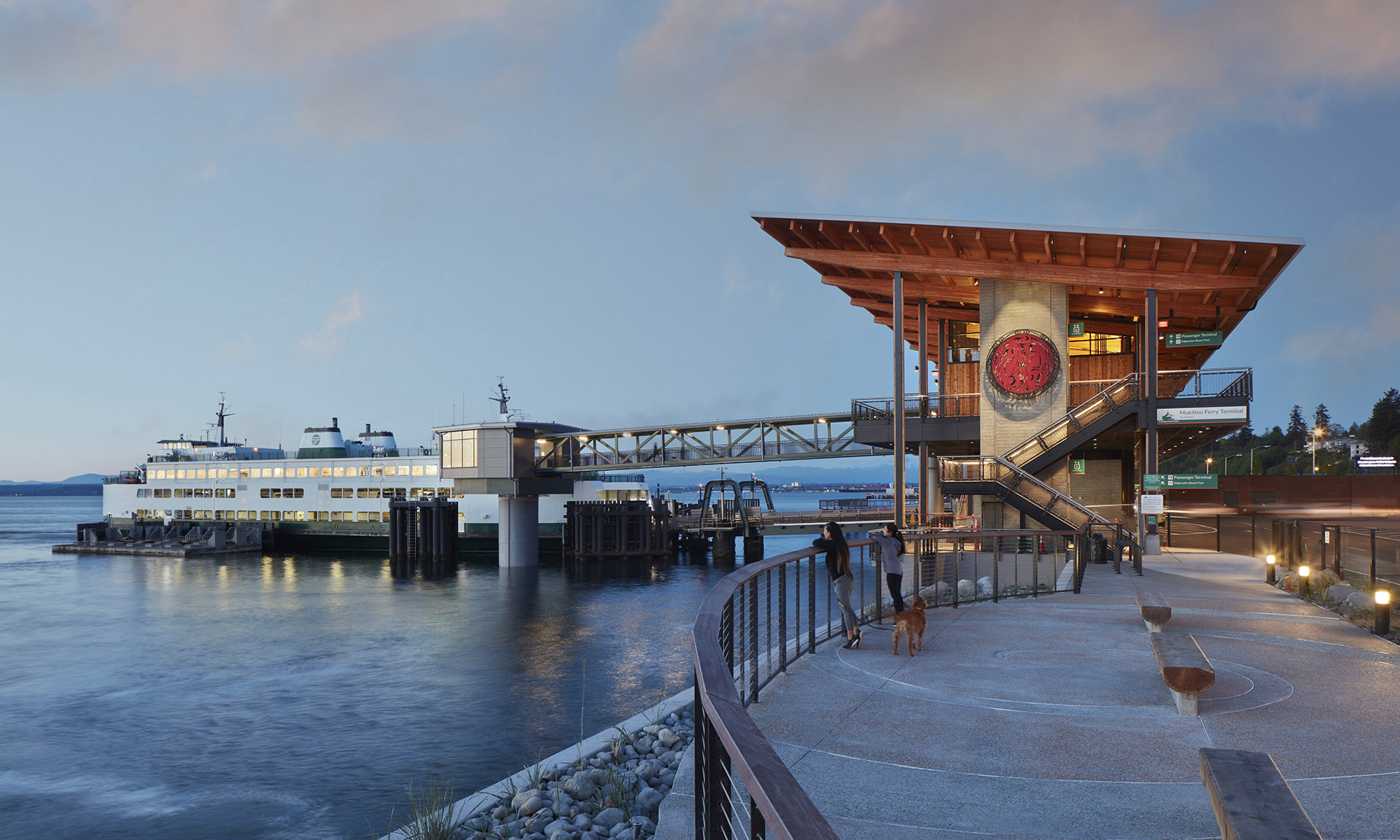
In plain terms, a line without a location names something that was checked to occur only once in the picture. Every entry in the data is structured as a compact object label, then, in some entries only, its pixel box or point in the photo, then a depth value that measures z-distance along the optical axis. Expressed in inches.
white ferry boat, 2920.8
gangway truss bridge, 2085.4
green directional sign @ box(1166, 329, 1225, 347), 1143.6
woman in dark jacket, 424.5
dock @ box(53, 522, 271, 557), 2923.2
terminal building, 1146.7
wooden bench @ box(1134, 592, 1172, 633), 454.9
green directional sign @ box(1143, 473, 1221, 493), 1040.2
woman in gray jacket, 472.7
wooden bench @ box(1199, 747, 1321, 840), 154.9
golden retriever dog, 406.6
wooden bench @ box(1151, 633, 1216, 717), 309.0
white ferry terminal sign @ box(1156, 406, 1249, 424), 1110.3
